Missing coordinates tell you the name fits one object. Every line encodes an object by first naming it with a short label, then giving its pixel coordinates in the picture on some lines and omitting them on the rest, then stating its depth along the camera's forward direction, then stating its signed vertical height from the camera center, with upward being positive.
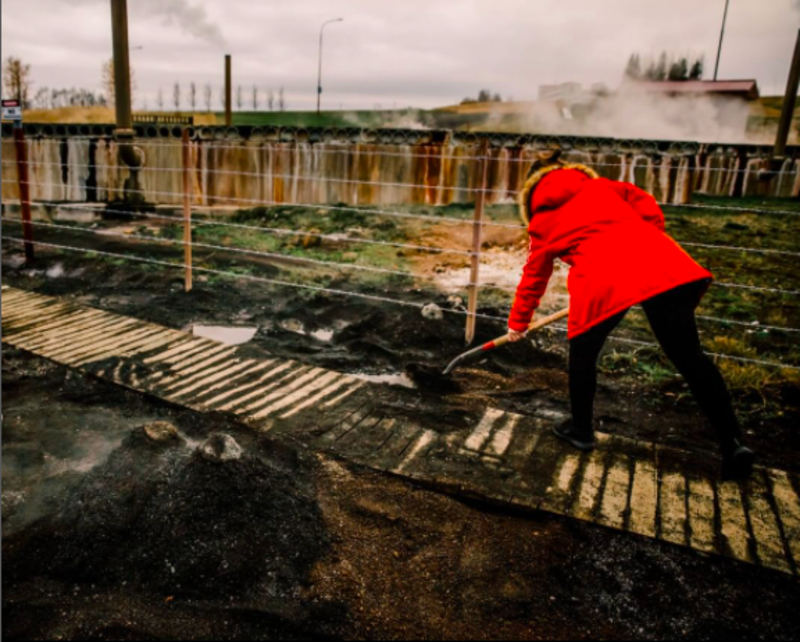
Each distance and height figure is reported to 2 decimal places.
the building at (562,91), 40.78 +5.41
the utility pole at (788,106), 8.53 +1.18
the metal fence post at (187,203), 6.05 -0.55
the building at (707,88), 33.91 +5.07
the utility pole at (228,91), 21.11 +2.02
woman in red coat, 2.86 -0.45
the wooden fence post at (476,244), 4.86 -0.63
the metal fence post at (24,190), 6.95 -0.59
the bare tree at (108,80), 46.75 +4.79
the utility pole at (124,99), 8.03 +0.64
